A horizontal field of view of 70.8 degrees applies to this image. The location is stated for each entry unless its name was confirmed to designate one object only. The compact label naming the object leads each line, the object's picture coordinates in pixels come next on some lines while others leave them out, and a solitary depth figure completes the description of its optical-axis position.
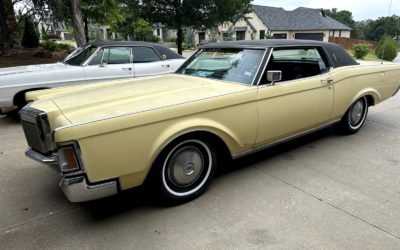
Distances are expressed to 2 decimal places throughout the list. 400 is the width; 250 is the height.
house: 40.50
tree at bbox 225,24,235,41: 44.39
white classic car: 5.40
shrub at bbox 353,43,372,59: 23.88
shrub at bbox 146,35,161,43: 45.22
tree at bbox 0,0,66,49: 13.80
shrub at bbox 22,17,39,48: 18.75
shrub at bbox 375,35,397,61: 22.39
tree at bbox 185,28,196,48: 43.31
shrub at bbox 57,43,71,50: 20.70
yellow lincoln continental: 2.24
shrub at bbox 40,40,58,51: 19.30
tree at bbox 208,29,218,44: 44.69
